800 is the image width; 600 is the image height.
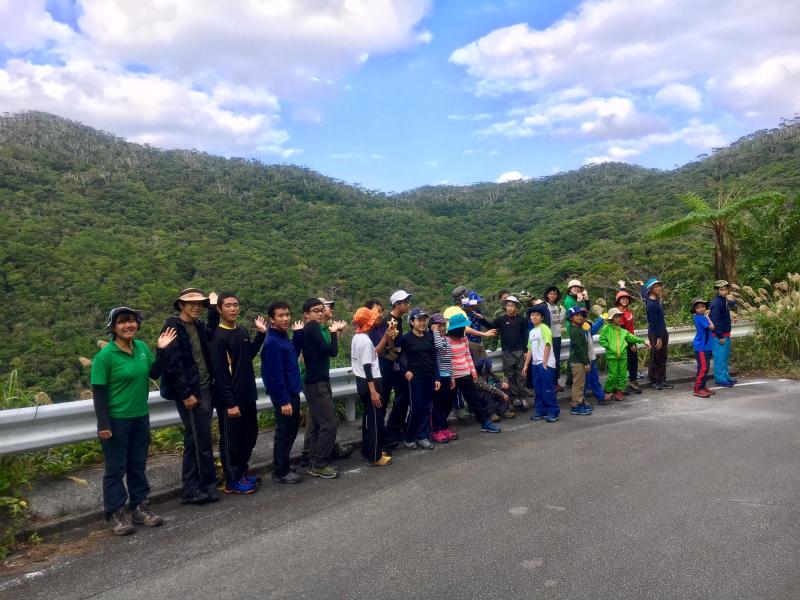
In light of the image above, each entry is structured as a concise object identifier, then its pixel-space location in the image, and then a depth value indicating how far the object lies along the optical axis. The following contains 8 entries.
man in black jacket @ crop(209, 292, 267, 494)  5.30
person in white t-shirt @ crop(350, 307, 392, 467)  6.02
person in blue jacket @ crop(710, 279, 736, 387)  9.73
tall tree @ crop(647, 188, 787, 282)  14.23
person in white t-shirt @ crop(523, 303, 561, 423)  7.72
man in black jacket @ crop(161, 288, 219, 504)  5.01
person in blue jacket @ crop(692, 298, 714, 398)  9.06
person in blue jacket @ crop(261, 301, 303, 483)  5.54
